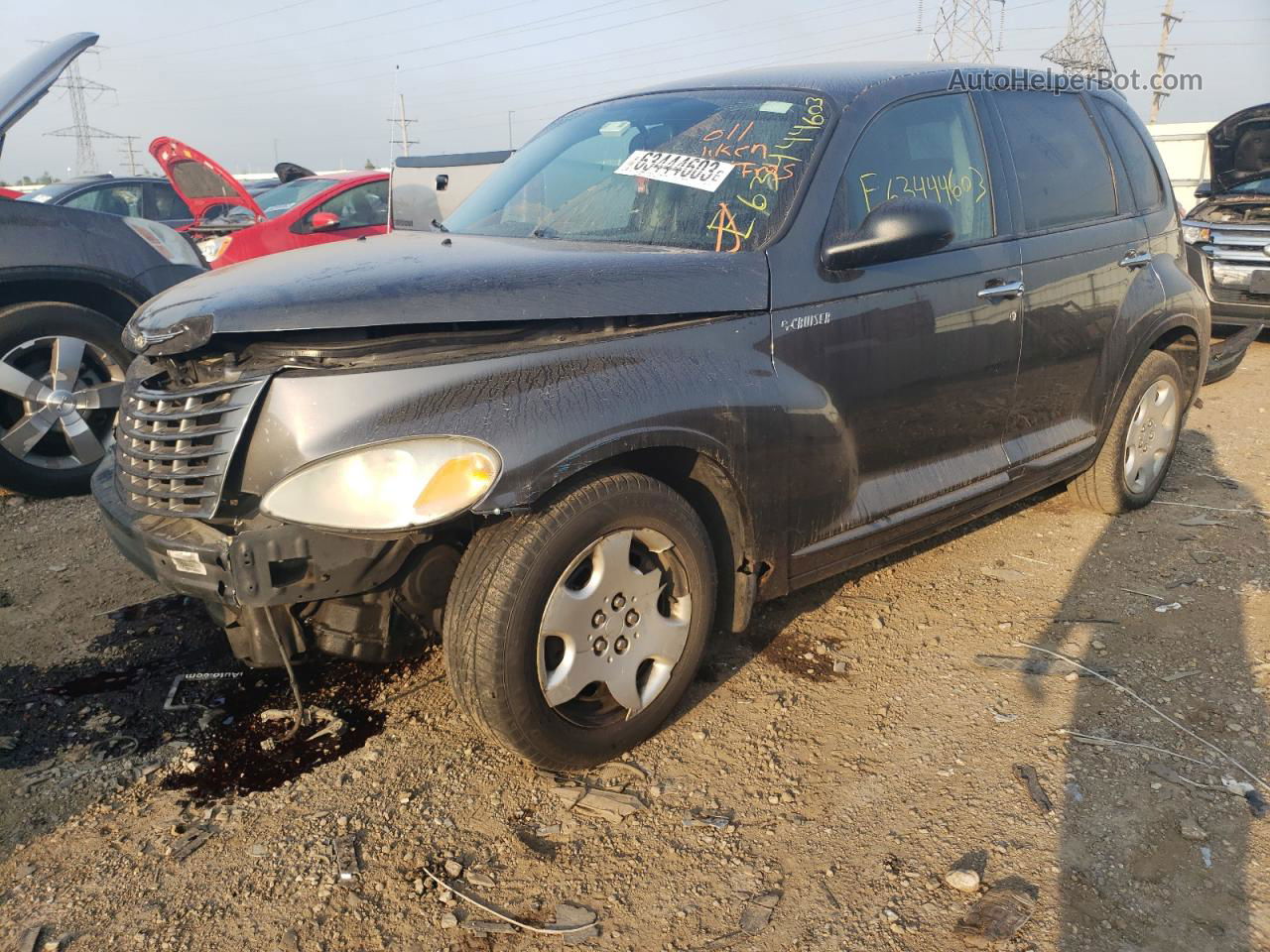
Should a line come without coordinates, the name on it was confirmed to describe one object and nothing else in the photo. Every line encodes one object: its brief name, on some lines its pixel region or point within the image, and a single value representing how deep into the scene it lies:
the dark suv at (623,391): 2.20
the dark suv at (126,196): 10.30
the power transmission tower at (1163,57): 38.59
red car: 8.31
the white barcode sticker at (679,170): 2.94
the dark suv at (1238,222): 8.59
